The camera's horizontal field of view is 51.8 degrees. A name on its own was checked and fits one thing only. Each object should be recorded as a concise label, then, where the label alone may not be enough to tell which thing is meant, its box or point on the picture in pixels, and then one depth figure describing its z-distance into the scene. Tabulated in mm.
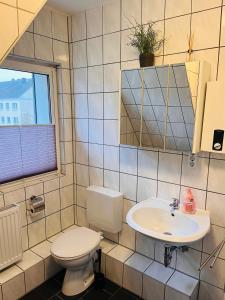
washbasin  1383
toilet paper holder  2062
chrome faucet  1691
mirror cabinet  1478
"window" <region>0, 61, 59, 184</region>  1941
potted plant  1666
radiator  1823
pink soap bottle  1642
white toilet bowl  1776
